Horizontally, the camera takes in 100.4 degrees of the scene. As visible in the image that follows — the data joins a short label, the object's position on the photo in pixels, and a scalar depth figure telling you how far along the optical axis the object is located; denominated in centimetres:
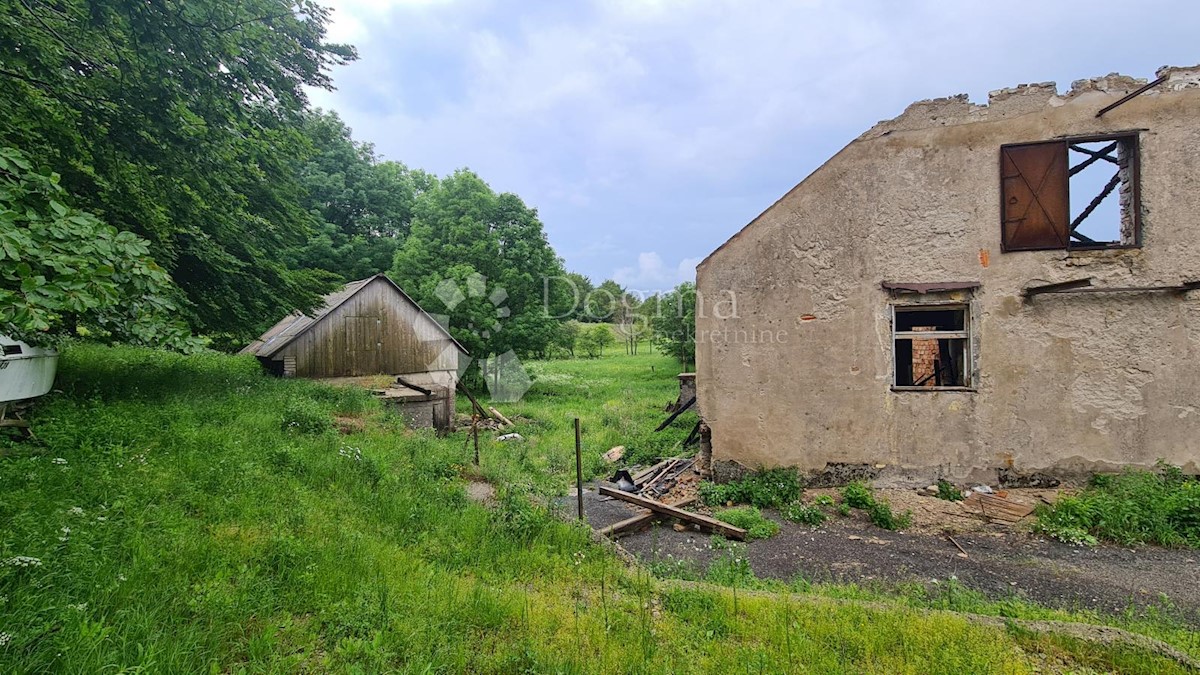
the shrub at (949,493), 776
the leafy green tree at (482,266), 1988
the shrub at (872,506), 730
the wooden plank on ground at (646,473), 957
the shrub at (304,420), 766
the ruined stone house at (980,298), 740
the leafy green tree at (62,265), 241
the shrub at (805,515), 749
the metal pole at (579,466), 680
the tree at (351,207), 2431
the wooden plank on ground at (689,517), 705
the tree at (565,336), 2173
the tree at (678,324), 2609
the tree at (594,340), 3912
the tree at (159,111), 500
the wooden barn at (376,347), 1461
